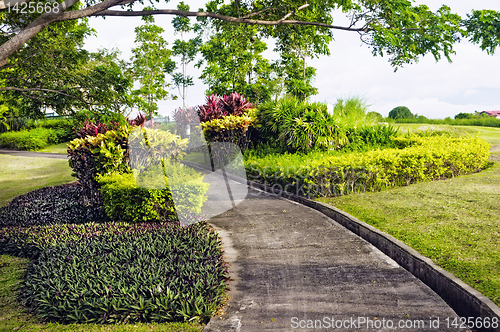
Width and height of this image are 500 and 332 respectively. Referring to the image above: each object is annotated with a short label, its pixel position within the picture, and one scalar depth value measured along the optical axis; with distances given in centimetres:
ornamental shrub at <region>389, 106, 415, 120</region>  3352
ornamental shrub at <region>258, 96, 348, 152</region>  1185
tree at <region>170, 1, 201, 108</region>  2790
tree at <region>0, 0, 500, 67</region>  847
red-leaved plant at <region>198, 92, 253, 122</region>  1432
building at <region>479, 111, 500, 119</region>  4208
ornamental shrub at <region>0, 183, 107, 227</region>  848
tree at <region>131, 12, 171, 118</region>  2920
